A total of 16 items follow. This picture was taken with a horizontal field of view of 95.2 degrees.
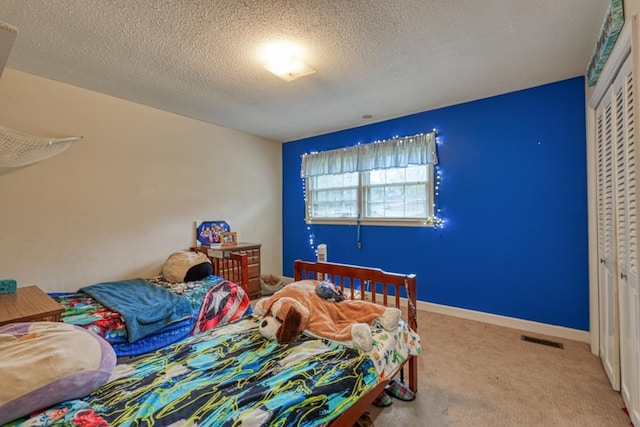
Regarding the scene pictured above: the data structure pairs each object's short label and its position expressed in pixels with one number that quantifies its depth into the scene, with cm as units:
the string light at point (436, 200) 360
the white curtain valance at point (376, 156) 364
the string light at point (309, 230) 480
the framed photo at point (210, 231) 394
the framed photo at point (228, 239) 397
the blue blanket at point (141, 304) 229
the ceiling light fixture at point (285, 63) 229
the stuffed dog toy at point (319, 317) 170
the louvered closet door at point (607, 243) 201
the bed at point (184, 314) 222
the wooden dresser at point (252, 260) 381
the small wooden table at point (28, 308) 163
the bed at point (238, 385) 113
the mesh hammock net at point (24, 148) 205
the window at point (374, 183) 371
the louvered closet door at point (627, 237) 158
